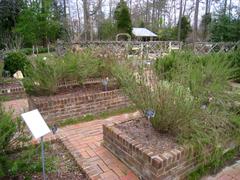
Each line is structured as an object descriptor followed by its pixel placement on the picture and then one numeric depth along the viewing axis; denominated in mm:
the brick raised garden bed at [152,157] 2022
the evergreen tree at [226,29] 11539
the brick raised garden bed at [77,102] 3641
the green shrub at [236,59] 6348
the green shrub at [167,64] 2730
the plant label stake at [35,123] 1774
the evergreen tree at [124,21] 18234
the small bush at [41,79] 3873
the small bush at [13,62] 6777
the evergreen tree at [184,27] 21250
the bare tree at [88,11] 15488
